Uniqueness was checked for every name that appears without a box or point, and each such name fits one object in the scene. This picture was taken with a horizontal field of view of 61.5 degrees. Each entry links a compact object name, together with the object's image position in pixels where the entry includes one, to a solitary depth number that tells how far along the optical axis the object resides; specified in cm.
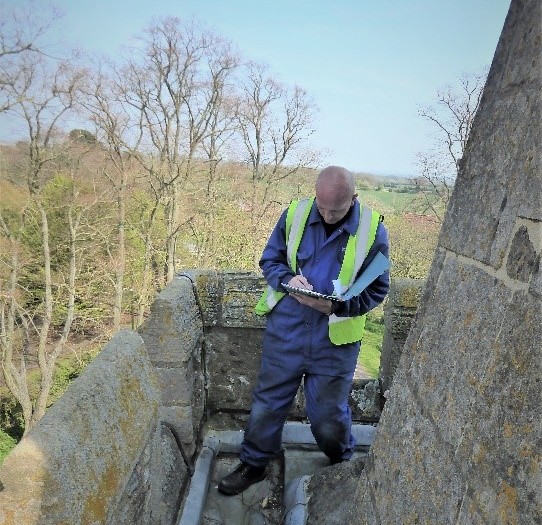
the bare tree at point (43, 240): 1561
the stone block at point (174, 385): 260
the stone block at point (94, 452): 107
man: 247
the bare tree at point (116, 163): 1831
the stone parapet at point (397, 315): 312
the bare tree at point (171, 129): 1992
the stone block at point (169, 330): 251
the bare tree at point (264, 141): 2348
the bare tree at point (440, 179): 1633
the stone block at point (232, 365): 317
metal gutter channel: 248
